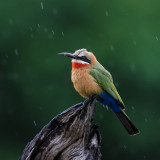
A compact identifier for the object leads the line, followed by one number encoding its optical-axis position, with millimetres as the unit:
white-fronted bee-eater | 11521
